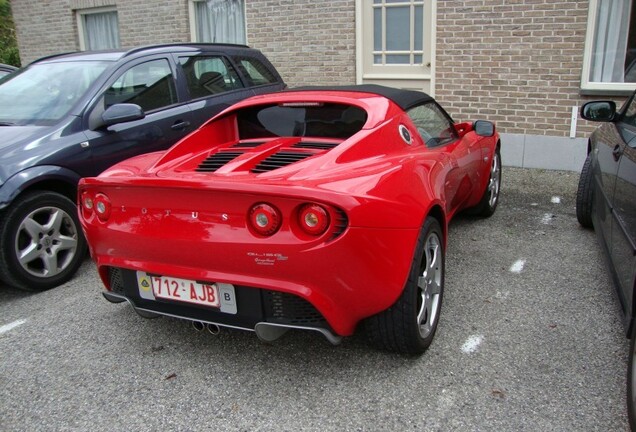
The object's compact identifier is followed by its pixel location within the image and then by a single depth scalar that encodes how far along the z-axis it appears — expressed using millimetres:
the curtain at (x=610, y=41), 6719
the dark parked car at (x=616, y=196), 2479
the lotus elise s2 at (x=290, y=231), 2395
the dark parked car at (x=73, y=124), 3857
